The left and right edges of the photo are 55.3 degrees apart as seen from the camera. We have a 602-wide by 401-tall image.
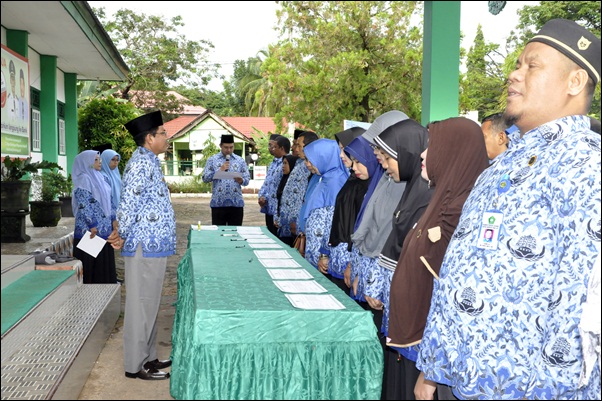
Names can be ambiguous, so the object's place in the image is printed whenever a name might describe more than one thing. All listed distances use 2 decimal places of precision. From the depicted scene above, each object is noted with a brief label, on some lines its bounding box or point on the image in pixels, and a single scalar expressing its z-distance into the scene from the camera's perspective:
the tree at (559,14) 23.44
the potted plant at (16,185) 3.16
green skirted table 2.26
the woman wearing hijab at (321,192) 4.38
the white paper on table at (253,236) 5.10
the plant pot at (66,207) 8.30
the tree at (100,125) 11.92
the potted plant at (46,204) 6.16
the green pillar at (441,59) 5.12
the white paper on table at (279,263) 3.56
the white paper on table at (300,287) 2.76
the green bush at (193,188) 24.75
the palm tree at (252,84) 40.53
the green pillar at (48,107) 8.59
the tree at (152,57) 26.80
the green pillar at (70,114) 10.61
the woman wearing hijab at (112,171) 6.07
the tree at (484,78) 24.97
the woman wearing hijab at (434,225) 2.17
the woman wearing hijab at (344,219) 3.85
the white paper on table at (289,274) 3.12
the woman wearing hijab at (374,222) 3.09
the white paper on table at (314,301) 2.43
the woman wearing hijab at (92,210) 5.35
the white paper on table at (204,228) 5.61
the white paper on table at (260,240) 4.73
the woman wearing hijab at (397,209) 2.71
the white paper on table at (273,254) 3.90
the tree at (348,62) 14.33
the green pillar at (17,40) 6.25
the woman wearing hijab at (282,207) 6.73
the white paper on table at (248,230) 5.54
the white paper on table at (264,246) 4.44
